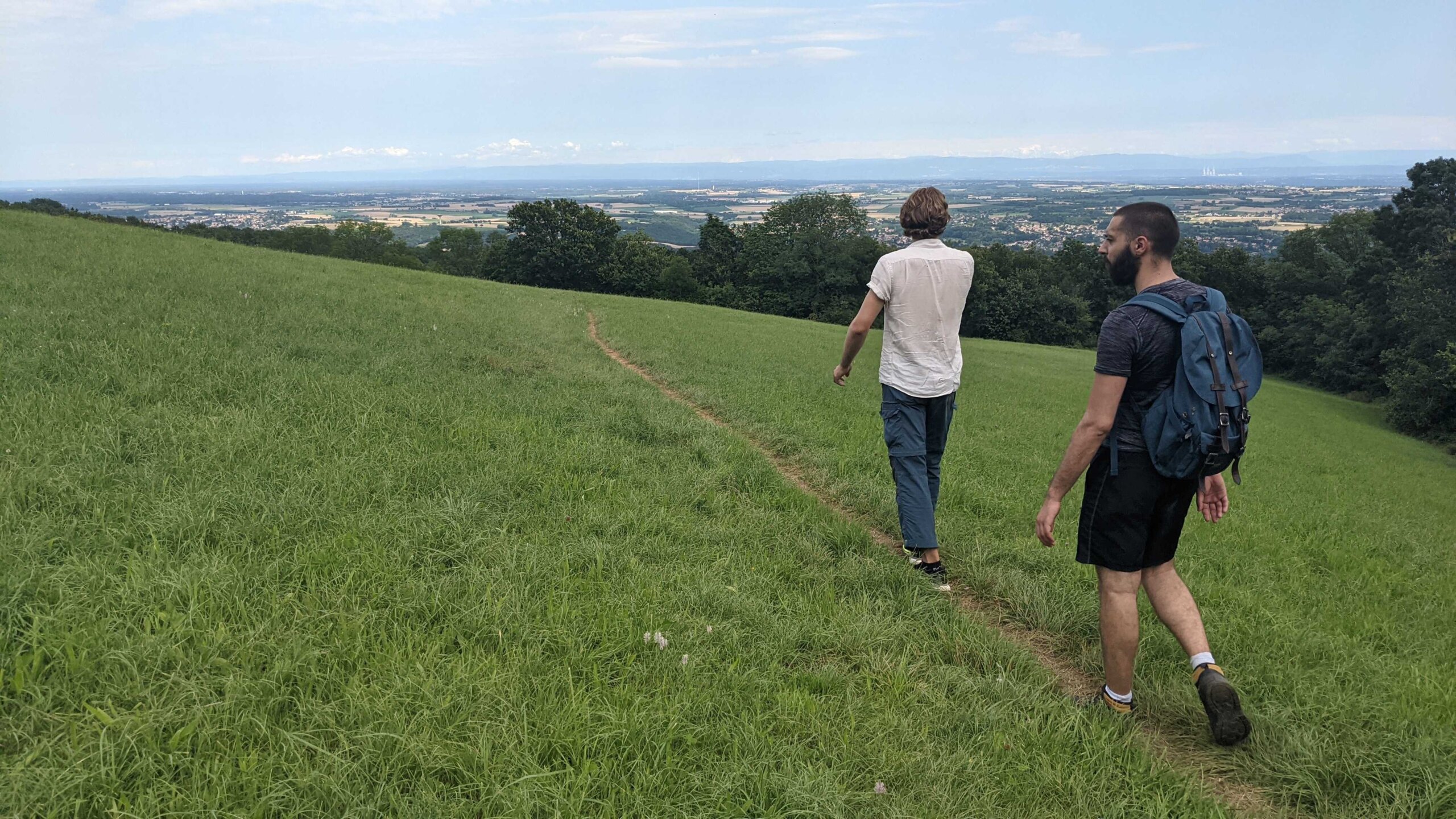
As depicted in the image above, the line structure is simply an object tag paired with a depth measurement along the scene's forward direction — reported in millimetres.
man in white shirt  4664
